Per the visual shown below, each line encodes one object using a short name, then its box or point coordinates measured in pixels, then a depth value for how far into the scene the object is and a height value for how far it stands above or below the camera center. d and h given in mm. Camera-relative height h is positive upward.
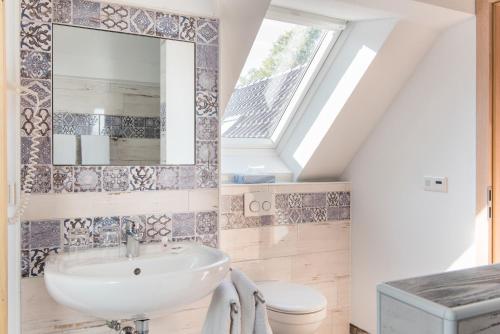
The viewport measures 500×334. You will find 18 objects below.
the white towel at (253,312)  1774 -613
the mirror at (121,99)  1866 +346
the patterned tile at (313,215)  2732 -295
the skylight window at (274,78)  2551 +610
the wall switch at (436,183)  2256 -73
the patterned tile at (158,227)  2012 -278
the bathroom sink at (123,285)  1430 -415
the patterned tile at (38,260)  1788 -388
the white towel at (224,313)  1698 -595
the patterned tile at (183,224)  2070 -271
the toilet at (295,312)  2078 -716
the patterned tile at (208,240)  2133 -358
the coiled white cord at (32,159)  1770 +52
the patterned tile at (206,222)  2129 -268
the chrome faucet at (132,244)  1870 -332
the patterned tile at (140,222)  1967 -243
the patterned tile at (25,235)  1770 -274
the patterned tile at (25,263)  1771 -395
